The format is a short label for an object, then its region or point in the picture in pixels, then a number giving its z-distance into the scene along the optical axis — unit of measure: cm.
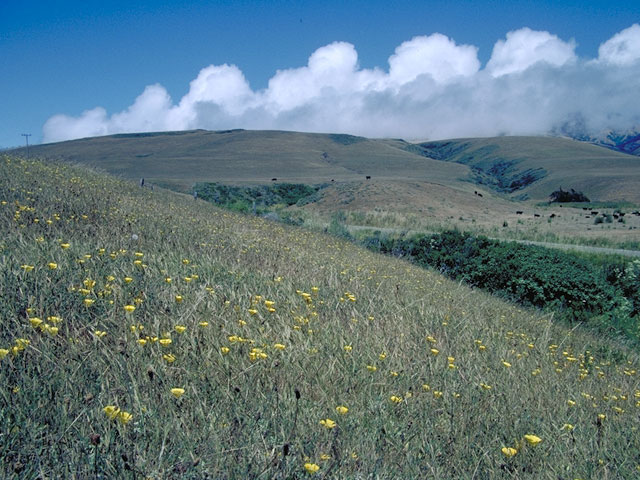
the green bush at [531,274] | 1252
